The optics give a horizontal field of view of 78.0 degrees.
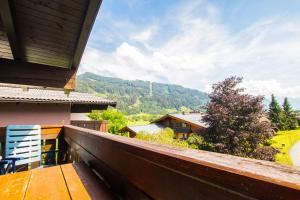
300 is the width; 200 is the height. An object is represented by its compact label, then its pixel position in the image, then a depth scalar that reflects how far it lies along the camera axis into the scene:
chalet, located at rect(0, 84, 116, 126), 5.95
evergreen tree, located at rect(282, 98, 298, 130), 28.88
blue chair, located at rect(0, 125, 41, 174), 2.68
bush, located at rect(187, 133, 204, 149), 13.43
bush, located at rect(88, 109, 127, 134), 13.51
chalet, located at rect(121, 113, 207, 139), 19.83
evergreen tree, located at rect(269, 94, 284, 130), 28.49
